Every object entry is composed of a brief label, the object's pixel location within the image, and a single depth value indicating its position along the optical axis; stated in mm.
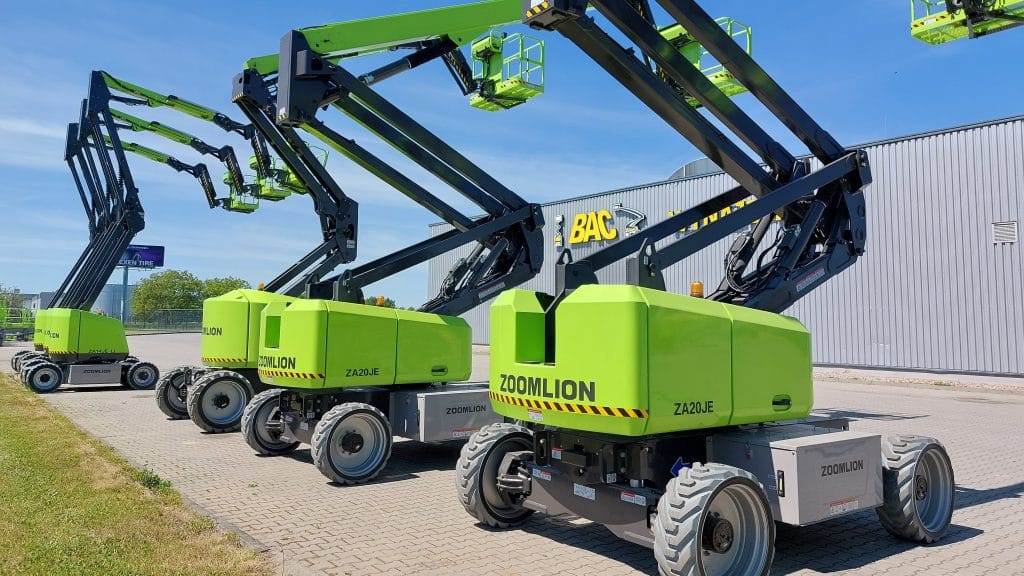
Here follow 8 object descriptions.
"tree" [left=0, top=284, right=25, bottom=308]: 71812
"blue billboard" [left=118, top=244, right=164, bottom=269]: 85125
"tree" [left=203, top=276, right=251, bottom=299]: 82788
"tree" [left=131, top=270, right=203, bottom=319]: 80562
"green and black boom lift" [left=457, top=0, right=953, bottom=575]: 5188
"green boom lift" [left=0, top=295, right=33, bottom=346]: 44431
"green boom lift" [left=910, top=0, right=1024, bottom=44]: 14883
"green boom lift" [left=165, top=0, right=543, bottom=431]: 11789
